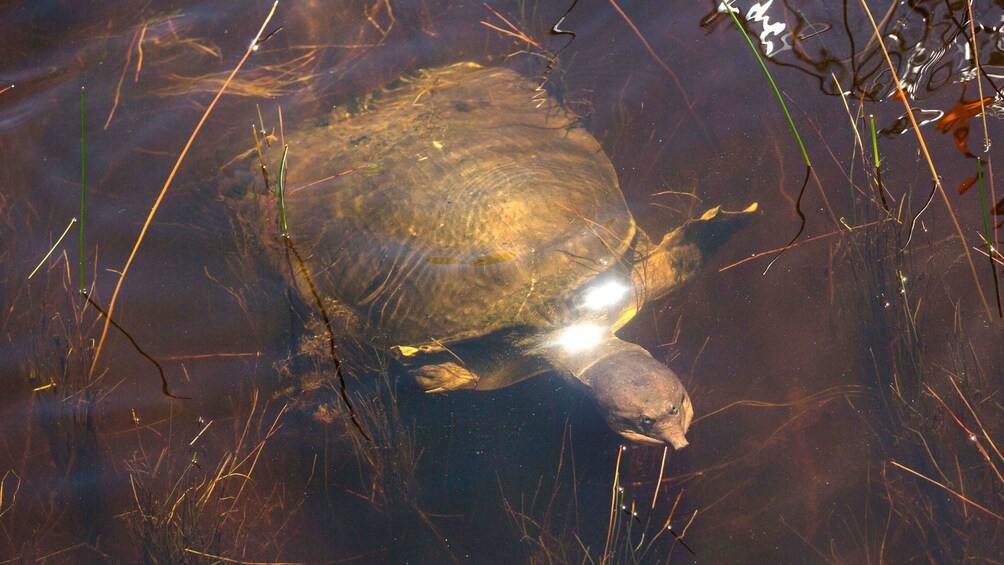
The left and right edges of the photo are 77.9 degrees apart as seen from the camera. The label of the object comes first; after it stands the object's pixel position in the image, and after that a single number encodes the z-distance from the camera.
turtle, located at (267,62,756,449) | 2.76
